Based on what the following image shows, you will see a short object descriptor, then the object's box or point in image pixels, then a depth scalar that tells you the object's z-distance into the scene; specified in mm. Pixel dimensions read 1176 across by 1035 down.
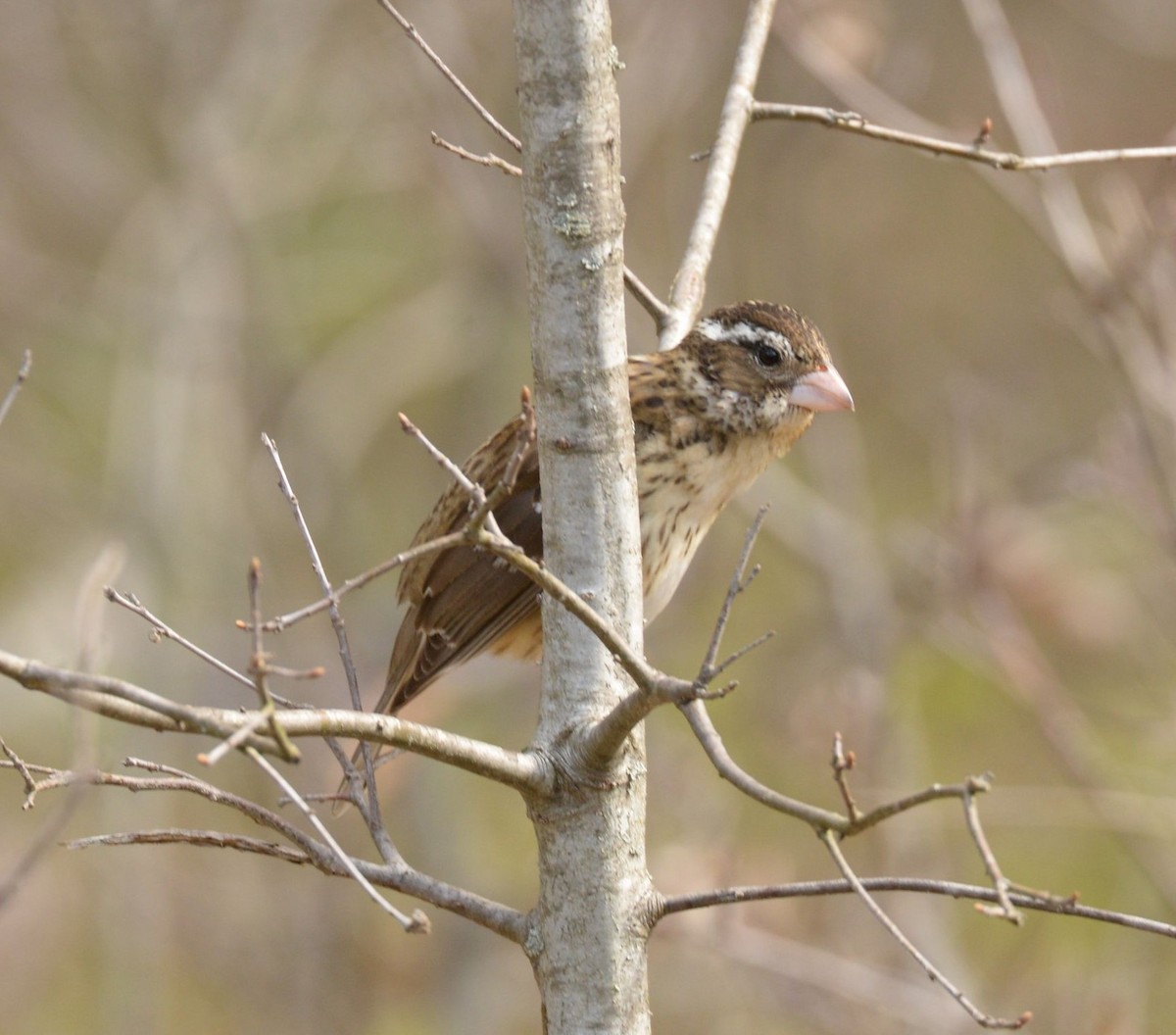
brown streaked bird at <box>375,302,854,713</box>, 7820
